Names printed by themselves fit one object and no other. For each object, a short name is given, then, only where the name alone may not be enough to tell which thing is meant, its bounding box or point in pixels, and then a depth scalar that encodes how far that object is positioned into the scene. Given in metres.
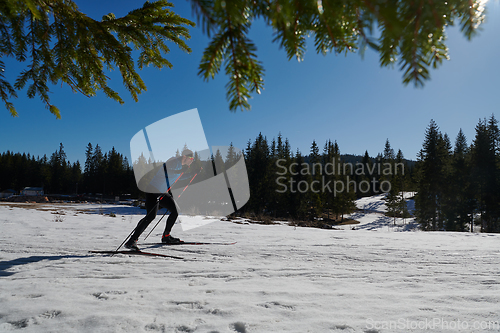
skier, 4.36
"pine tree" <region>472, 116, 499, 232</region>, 26.88
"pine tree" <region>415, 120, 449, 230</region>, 30.17
